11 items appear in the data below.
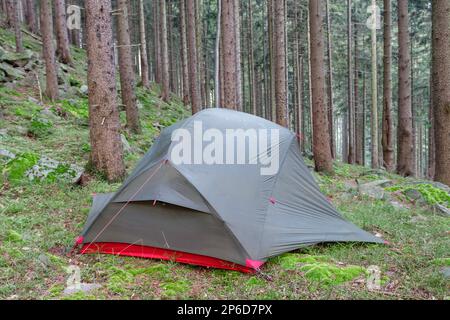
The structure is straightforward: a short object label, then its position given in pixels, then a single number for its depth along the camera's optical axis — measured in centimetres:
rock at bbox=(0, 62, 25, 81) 1244
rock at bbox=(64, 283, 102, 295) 388
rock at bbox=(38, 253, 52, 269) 443
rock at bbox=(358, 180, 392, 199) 833
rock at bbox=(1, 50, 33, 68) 1327
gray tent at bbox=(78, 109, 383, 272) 462
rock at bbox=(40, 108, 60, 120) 1062
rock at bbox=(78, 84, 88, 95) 1386
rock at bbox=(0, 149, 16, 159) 758
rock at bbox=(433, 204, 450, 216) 727
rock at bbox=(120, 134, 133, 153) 939
